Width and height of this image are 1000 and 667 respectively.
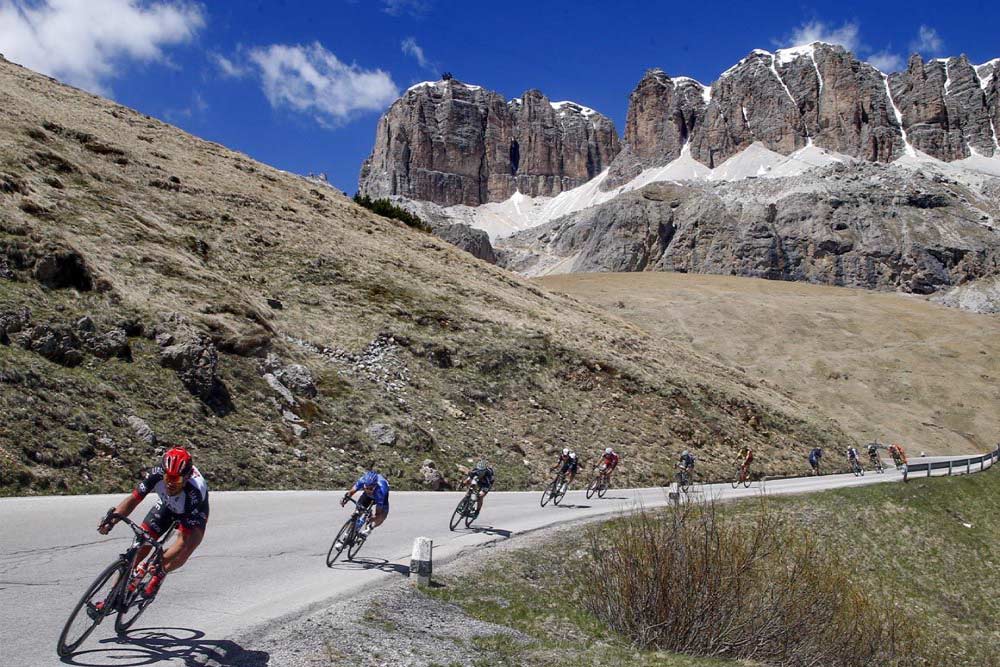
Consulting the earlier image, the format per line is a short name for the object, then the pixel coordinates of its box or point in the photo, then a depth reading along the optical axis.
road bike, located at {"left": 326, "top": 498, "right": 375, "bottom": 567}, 9.75
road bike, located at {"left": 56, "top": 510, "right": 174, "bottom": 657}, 5.61
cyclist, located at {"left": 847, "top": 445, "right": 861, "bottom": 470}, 32.84
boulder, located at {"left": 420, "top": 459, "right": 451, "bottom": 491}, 19.78
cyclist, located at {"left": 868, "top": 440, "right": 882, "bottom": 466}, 36.00
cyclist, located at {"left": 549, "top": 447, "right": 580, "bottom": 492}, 18.73
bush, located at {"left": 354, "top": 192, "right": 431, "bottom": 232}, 48.71
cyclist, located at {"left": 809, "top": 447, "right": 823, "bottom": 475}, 32.34
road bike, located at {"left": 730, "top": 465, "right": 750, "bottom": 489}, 27.06
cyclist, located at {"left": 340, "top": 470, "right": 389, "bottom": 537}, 9.71
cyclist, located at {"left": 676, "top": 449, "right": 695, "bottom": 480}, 22.97
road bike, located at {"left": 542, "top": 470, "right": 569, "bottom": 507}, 18.81
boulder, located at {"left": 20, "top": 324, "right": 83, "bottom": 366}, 14.86
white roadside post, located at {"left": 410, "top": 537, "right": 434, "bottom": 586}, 8.79
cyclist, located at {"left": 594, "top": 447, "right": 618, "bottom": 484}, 21.08
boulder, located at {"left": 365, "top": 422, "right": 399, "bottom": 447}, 20.14
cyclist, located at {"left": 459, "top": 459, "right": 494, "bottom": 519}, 13.67
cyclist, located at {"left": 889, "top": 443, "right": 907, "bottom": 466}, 36.69
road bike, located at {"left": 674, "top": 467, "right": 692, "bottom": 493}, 22.88
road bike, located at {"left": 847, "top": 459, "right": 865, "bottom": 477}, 32.78
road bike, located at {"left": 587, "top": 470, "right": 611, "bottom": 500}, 21.08
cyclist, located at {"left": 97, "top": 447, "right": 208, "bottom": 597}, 6.09
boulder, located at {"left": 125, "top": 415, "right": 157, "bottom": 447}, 14.55
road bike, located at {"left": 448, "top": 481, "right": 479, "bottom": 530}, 13.74
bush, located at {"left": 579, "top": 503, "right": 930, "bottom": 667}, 8.88
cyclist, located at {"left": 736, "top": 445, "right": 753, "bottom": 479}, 27.02
